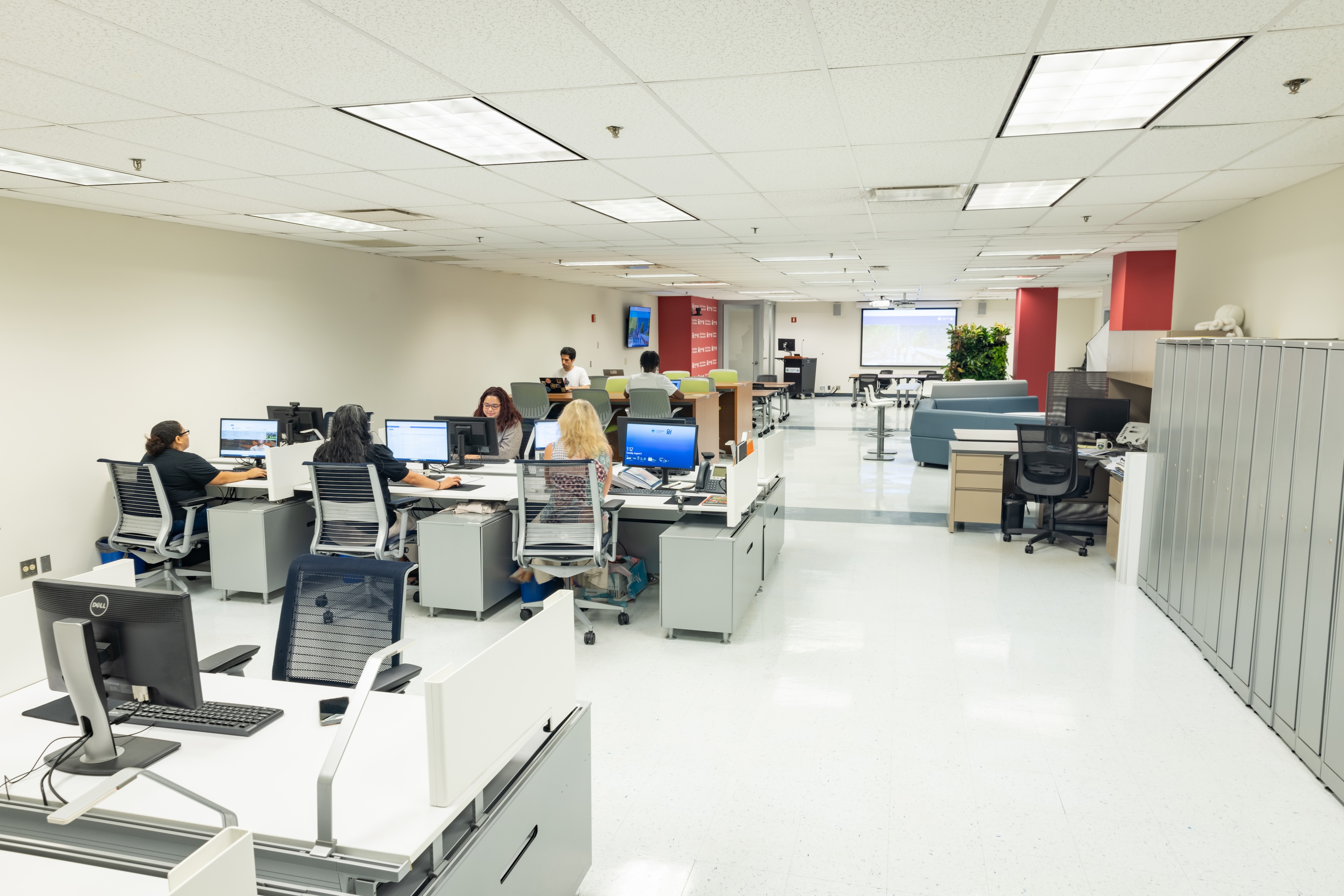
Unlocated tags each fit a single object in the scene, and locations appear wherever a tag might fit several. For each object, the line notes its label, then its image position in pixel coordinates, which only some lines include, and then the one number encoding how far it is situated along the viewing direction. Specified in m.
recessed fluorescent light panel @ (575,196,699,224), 5.35
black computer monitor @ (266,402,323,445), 6.42
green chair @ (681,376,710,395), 10.15
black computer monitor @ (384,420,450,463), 5.92
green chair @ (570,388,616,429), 9.23
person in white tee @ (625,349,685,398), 9.49
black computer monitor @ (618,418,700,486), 5.33
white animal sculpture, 5.10
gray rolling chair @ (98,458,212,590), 4.95
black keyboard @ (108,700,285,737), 2.05
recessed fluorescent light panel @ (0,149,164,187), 4.03
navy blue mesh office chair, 2.62
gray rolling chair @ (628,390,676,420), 9.20
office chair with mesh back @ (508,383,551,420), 9.82
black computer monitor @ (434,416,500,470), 6.04
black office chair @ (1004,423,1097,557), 6.43
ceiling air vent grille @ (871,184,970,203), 4.77
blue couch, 9.84
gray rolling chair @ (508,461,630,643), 4.44
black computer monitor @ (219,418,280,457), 6.33
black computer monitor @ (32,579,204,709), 1.83
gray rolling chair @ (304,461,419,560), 4.68
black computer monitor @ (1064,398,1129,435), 7.22
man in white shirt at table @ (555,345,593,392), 10.12
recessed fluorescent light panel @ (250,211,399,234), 5.91
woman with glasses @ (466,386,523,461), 6.31
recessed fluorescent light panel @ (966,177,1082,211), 4.74
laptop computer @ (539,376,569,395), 10.29
